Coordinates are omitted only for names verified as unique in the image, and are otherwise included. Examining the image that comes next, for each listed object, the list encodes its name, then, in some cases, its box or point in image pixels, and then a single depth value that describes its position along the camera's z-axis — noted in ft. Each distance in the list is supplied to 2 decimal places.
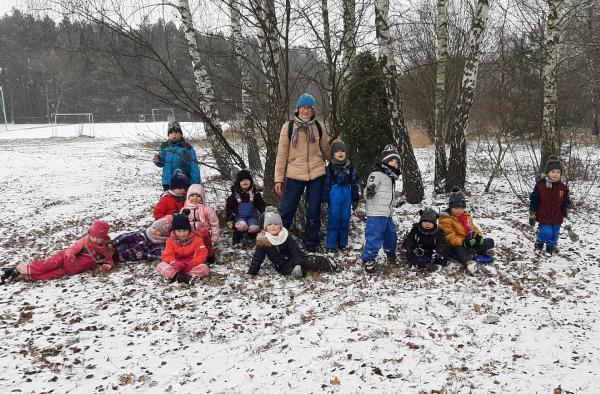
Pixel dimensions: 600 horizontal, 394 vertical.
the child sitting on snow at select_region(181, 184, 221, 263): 18.94
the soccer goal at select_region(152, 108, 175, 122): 139.95
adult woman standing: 18.35
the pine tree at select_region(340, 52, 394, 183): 28.59
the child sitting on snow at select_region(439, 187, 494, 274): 18.11
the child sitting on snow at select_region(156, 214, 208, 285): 17.07
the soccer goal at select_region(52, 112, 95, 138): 151.67
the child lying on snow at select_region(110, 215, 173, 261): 19.34
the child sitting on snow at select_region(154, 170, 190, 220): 20.51
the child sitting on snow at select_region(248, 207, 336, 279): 17.26
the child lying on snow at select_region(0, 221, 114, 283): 17.78
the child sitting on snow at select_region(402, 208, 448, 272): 18.03
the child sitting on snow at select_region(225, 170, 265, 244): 20.34
